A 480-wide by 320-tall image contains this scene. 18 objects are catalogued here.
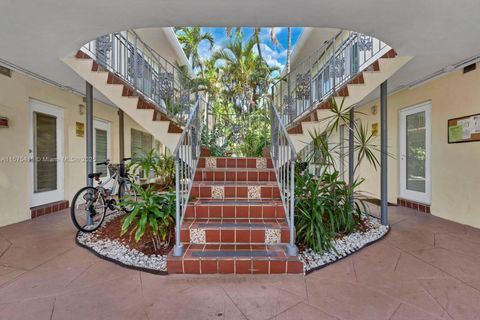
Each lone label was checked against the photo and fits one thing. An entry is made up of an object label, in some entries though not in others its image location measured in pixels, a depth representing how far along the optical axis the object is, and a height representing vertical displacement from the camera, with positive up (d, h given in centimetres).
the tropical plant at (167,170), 438 -22
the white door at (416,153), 427 +7
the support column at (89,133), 340 +34
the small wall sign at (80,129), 476 +57
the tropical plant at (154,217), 257 -64
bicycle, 324 -55
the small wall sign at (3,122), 342 +50
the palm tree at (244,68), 948 +354
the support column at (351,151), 385 +9
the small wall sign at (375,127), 510 +63
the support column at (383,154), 344 +4
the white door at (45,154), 398 +7
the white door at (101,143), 533 +33
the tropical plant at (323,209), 264 -62
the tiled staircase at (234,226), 218 -70
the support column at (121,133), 497 +50
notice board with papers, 339 +40
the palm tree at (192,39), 1091 +527
